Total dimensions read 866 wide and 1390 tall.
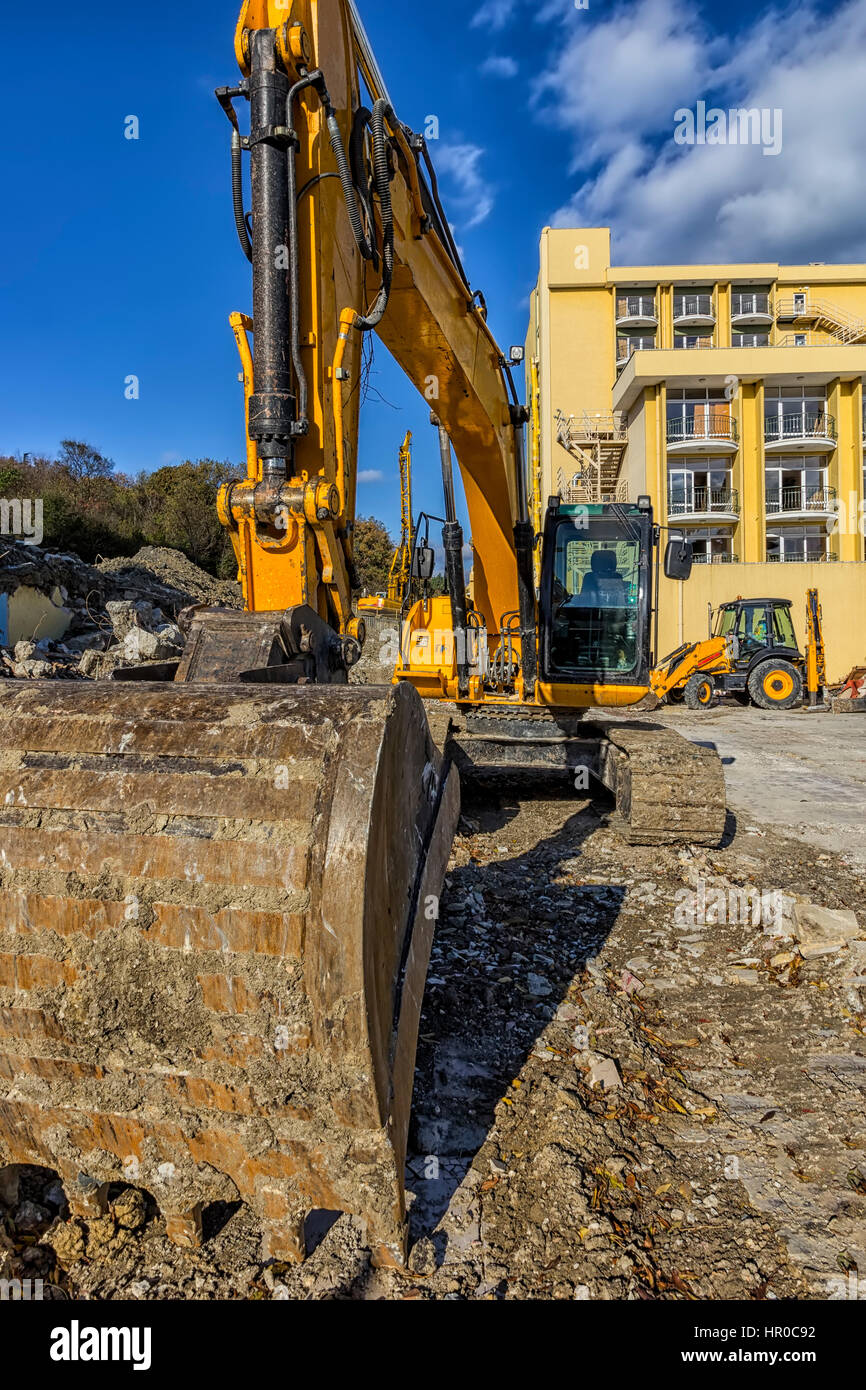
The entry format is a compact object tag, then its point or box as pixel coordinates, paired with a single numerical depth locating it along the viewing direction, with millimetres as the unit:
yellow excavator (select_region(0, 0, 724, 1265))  1615
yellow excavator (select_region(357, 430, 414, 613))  17859
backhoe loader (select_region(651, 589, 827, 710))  15203
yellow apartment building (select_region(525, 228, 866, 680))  23734
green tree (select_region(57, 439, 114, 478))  27391
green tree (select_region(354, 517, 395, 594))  35219
